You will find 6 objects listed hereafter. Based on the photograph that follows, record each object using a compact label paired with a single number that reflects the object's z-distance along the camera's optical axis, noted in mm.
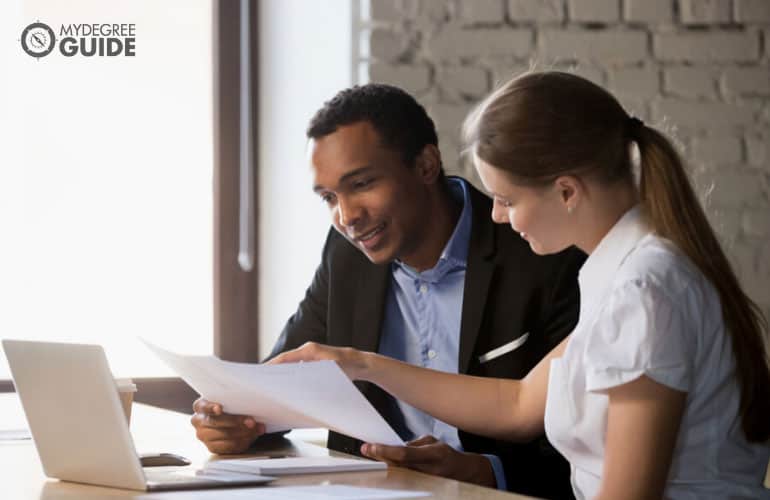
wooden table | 3167
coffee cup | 3691
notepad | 3529
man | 4055
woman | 3234
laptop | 3219
